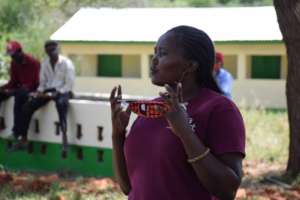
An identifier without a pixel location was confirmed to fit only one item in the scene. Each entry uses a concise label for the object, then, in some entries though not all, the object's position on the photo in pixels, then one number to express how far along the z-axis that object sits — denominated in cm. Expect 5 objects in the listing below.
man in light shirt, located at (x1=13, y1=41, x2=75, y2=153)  1193
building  2697
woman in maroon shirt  291
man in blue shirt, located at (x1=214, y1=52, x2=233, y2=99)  1041
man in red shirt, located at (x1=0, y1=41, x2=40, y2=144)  1241
